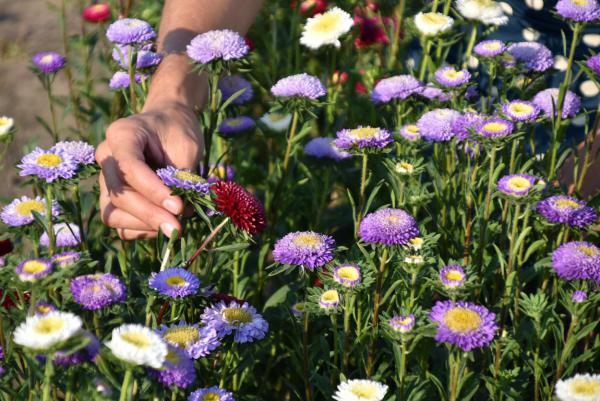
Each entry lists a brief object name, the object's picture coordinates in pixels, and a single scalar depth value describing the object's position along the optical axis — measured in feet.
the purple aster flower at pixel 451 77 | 5.77
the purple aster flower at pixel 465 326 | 4.69
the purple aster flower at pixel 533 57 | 5.80
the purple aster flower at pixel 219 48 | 5.37
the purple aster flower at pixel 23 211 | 5.33
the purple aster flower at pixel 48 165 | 5.00
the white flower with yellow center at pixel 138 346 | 4.31
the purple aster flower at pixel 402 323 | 4.90
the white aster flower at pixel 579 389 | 4.56
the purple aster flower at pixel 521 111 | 5.37
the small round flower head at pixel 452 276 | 4.94
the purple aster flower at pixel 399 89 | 5.96
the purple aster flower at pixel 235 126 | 6.22
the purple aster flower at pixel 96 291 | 4.75
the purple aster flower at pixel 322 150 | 6.24
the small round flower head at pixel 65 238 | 5.60
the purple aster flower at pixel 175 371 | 4.53
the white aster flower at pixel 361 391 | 4.76
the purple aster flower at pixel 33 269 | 4.61
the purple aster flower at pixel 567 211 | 5.18
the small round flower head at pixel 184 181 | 4.94
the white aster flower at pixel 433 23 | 6.06
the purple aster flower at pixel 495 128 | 5.23
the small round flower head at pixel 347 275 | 5.01
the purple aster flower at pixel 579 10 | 5.51
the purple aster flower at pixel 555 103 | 5.68
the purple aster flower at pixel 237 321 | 4.99
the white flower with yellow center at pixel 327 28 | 6.28
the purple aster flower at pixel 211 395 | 4.76
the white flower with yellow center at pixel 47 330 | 4.27
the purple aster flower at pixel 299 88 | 5.69
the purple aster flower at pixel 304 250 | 5.06
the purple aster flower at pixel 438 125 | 5.57
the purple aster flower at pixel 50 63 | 6.26
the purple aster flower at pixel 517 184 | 5.12
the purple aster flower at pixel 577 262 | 5.00
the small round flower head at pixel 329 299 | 5.06
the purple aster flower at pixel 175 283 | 4.85
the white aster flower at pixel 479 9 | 6.00
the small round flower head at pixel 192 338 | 4.76
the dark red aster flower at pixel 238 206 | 4.91
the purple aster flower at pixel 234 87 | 6.35
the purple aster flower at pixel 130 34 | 5.78
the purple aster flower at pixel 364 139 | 5.37
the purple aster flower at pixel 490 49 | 5.75
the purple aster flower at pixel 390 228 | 5.05
